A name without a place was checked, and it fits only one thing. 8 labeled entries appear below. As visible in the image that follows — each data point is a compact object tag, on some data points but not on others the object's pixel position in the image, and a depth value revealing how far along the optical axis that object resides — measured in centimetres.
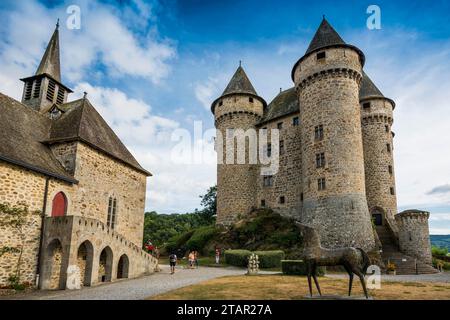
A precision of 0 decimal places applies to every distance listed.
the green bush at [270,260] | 2070
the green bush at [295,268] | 1603
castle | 2369
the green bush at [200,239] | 3016
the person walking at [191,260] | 2129
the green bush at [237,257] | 2183
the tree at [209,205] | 5241
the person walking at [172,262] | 1759
